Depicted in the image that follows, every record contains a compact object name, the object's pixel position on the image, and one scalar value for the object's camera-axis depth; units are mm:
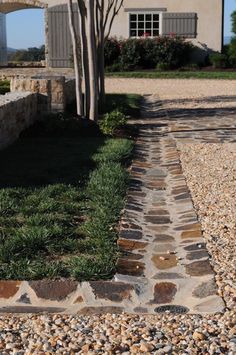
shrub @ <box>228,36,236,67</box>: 22775
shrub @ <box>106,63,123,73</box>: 22775
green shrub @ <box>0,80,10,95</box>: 12783
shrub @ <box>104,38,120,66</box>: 22656
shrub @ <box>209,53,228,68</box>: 22891
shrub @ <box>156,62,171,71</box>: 22906
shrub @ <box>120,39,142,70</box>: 22734
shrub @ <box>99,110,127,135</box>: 8727
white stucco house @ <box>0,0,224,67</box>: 23641
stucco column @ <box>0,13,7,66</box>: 26672
